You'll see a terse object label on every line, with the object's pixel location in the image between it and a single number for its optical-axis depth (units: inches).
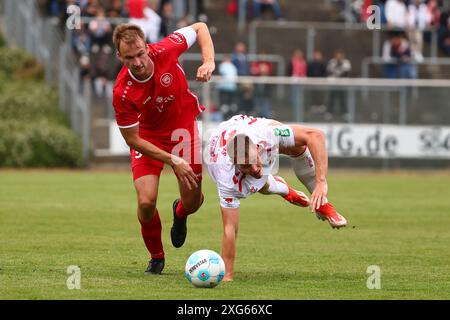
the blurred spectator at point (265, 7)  1327.5
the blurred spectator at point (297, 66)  1195.3
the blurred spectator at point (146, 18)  1122.0
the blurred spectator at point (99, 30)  1179.9
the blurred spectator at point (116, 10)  1218.6
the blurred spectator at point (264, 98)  1140.5
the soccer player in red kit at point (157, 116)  403.2
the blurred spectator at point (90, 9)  1202.0
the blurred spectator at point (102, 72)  1138.3
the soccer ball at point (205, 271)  387.9
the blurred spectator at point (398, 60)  1229.1
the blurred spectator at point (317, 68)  1192.2
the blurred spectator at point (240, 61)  1168.2
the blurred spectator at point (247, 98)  1133.7
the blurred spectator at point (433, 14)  1326.3
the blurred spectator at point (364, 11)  1317.7
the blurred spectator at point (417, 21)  1306.6
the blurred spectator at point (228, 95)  1128.8
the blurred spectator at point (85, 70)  1149.7
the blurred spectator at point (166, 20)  1144.1
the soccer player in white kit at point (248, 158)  410.0
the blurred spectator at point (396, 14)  1312.7
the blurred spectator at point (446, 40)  1323.8
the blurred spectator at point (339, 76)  1146.0
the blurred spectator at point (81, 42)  1182.9
